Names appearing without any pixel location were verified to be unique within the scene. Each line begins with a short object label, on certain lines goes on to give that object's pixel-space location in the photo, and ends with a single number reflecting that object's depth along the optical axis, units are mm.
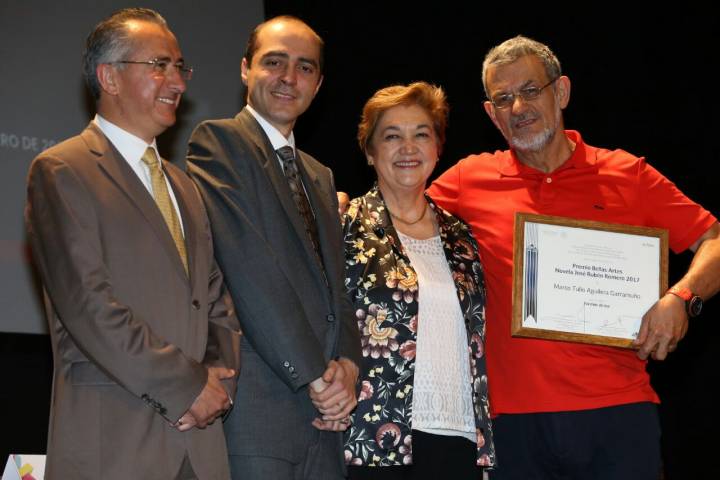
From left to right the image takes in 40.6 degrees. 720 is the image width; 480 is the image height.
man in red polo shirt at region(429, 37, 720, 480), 3484
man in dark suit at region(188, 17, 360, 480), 2795
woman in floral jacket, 3197
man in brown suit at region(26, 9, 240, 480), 2457
